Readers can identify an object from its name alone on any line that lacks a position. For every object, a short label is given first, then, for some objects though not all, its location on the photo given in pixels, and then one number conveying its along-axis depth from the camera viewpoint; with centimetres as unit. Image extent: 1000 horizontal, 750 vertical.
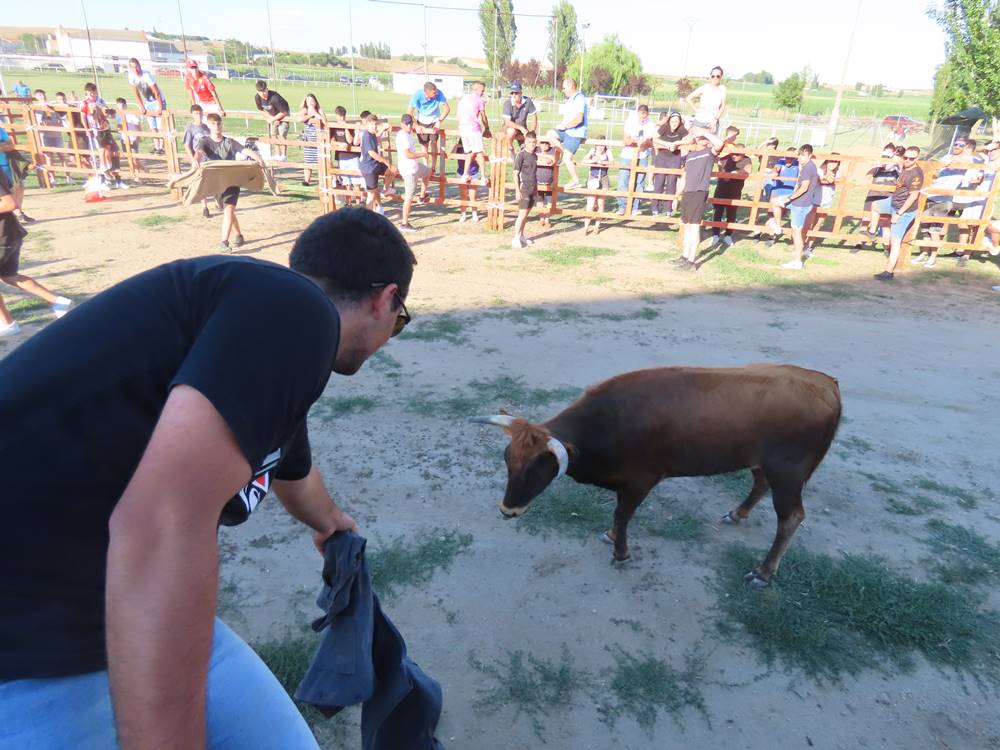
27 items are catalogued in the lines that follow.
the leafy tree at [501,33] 3645
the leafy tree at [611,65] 5409
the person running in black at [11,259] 640
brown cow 360
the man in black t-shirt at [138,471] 96
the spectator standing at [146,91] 1725
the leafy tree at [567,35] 4444
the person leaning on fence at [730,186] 1213
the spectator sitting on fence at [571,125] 1305
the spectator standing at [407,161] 1165
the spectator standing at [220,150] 1002
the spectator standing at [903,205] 1036
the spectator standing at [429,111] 1313
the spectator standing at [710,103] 1175
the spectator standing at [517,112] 1284
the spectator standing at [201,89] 1534
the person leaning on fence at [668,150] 1234
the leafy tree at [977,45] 1906
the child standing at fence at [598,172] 1274
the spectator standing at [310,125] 1298
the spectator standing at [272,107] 1586
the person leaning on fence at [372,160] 1137
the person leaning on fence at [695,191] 988
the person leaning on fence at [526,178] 1073
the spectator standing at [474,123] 1284
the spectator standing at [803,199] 1056
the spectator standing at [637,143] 1274
